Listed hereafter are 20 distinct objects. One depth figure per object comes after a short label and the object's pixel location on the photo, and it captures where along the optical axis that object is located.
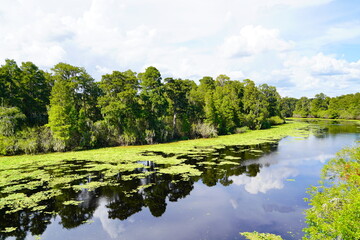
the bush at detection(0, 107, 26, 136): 34.31
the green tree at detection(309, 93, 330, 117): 146.40
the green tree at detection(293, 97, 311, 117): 155.50
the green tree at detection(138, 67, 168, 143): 46.00
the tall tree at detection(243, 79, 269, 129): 72.56
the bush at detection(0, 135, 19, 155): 34.22
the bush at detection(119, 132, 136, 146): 43.41
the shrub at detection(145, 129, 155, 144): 45.22
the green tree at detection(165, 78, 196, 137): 51.59
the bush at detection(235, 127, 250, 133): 66.56
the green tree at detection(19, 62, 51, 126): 40.31
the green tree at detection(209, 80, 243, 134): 62.84
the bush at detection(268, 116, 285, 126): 91.29
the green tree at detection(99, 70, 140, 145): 41.66
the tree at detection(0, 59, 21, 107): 36.84
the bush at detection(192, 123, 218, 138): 55.47
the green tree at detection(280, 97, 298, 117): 168.00
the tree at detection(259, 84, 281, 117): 82.38
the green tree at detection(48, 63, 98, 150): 37.34
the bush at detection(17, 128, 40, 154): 35.28
